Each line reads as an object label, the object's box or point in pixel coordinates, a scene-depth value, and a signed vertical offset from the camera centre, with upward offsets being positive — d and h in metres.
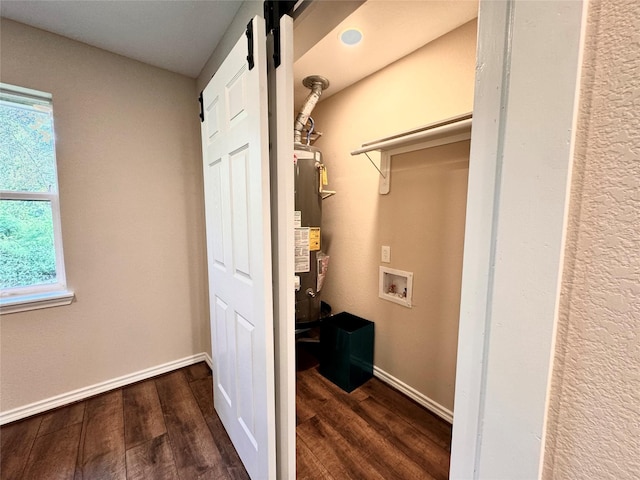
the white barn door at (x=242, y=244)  1.00 -0.12
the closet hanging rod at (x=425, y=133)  1.28 +0.47
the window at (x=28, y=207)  1.58 +0.06
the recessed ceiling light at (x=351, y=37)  1.52 +1.08
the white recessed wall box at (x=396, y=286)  1.82 -0.48
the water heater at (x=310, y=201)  1.92 +0.14
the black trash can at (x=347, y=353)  1.92 -1.00
